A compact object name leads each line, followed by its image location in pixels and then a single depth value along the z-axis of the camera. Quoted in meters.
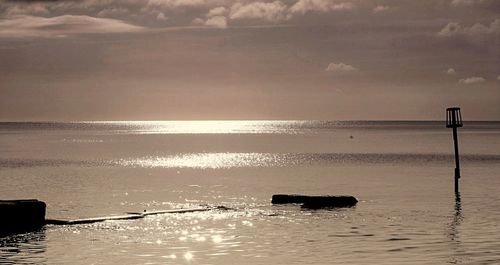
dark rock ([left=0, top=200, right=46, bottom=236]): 42.44
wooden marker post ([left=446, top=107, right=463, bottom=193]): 67.12
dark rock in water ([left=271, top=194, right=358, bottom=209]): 54.81
